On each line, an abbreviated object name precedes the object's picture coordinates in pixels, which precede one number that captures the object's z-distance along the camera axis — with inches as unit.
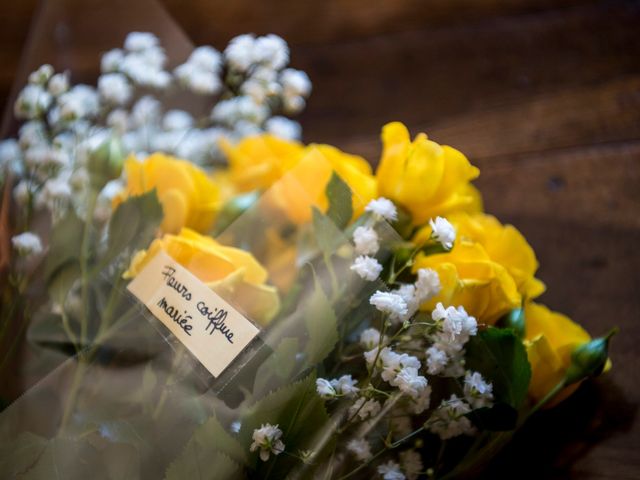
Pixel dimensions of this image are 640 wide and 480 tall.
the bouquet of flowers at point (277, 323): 18.9
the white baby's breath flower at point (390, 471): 19.8
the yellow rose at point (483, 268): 19.8
